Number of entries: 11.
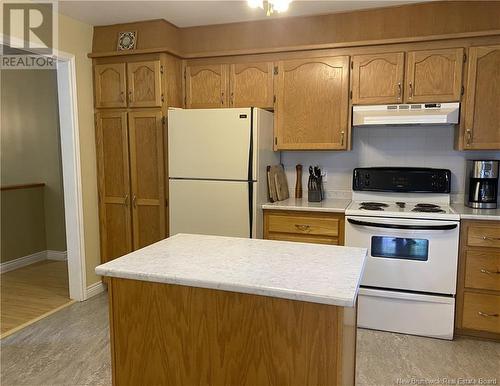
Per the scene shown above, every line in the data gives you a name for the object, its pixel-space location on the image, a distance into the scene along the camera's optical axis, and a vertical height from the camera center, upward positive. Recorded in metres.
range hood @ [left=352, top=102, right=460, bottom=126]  2.86 +0.30
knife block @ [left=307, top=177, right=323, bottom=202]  3.36 -0.35
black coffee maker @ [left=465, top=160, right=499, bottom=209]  2.89 -0.22
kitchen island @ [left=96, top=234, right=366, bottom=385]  1.32 -0.59
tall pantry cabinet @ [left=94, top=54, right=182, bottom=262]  3.33 +0.08
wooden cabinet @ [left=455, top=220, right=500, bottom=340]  2.66 -0.87
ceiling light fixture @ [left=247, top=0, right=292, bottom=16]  1.67 +0.65
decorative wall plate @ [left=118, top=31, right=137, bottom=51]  3.34 +0.98
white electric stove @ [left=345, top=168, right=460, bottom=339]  2.73 -0.80
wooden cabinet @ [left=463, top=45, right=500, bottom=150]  2.78 +0.40
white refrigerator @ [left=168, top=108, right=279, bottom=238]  3.02 -0.12
